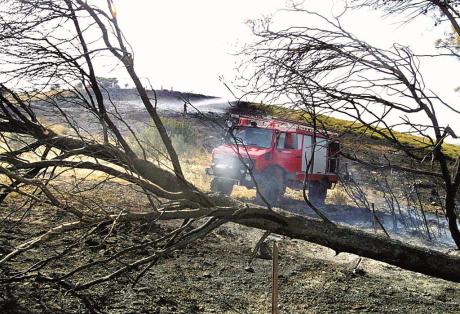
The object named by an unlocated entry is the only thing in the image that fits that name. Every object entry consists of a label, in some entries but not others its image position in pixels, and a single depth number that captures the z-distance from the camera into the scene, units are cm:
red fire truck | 1207
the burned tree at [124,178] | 357
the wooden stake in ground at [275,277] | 401
